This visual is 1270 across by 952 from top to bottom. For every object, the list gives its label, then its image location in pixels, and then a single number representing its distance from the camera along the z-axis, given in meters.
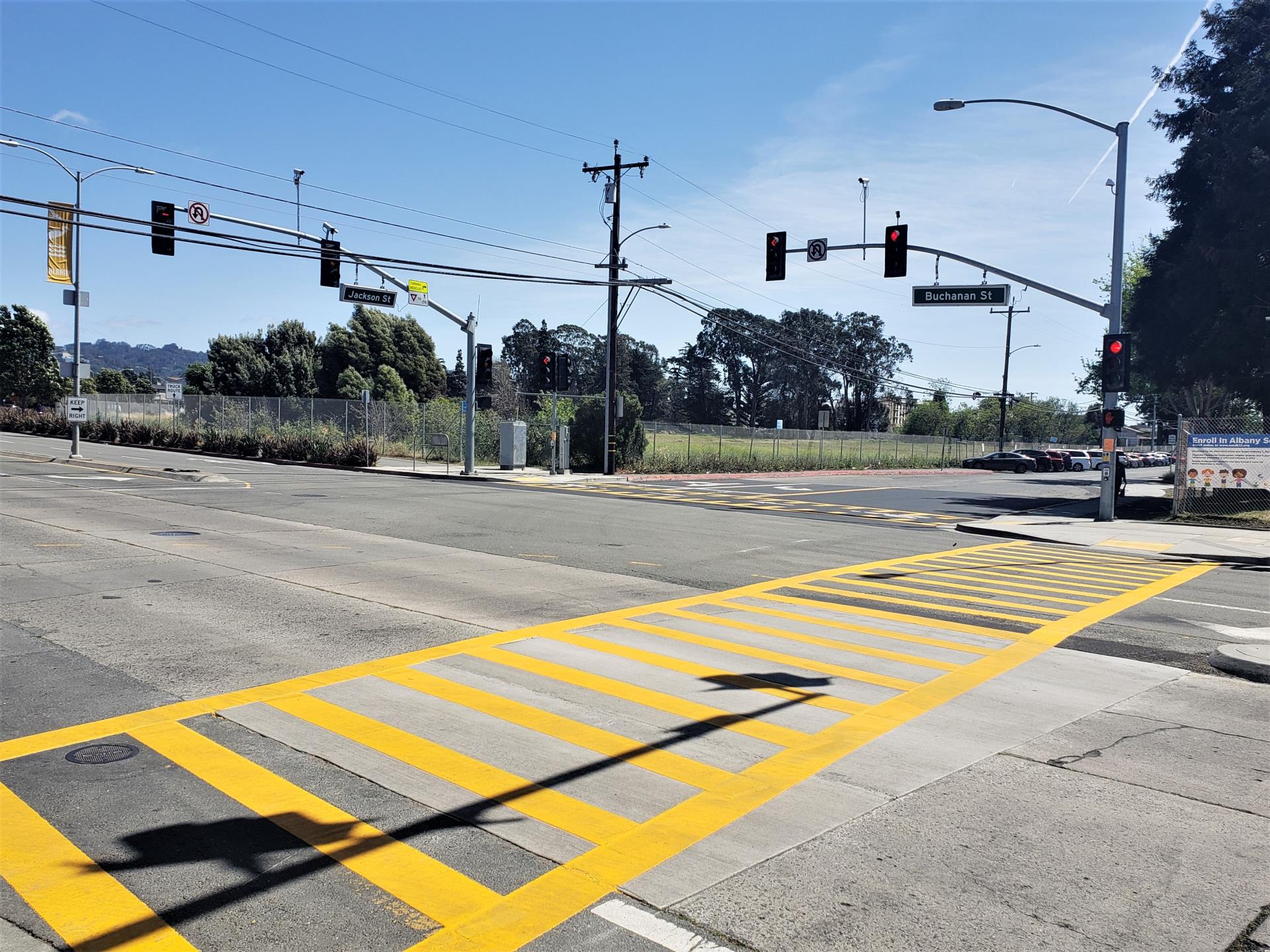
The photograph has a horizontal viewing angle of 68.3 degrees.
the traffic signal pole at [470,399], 35.38
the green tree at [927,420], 117.19
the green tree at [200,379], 82.25
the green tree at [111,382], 100.38
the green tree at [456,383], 125.06
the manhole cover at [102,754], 5.44
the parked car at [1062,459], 67.88
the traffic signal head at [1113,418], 23.78
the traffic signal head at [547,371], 38.22
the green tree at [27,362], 72.12
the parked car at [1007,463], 65.94
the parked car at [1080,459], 69.69
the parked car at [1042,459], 66.69
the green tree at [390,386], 78.62
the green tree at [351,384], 74.88
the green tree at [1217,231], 29.97
